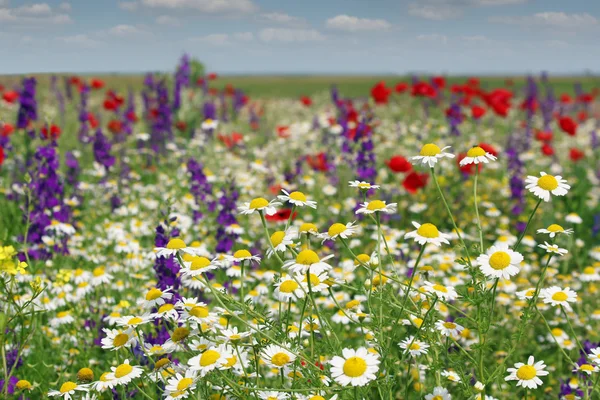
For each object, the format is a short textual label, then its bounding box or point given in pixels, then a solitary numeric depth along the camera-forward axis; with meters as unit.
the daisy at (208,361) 1.88
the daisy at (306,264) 1.92
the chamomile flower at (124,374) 2.03
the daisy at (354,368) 1.72
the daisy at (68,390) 2.03
